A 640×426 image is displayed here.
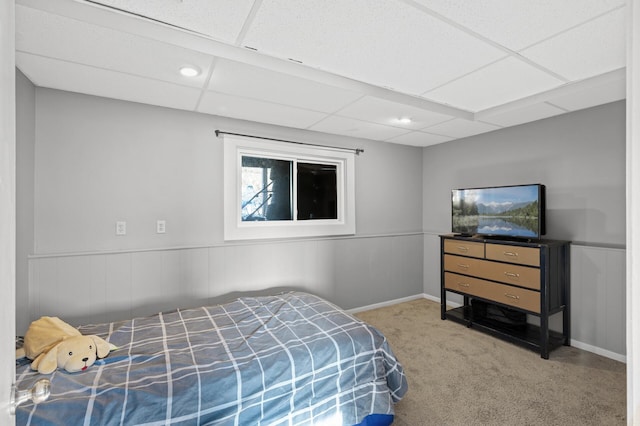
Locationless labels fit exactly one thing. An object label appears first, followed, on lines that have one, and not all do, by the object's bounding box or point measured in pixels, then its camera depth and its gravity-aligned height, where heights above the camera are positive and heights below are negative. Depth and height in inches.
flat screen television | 114.7 +0.5
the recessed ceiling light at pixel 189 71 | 77.9 +37.6
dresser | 107.6 -28.6
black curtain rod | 115.9 +31.1
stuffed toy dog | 61.2 -28.7
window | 120.6 +10.4
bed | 53.5 -32.7
